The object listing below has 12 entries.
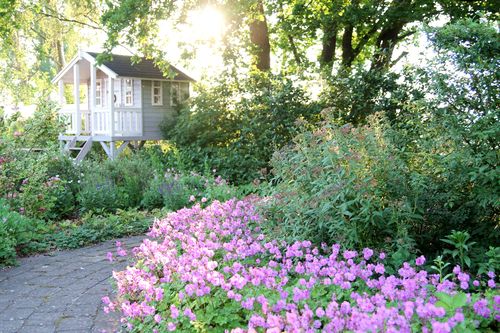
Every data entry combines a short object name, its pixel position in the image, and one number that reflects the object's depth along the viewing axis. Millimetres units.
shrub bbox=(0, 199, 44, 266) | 5145
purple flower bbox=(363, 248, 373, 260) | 3080
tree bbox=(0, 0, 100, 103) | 17438
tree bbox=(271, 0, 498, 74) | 12875
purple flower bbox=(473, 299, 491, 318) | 2232
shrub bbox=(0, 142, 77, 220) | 6973
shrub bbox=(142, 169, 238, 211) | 7441
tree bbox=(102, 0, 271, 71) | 11945
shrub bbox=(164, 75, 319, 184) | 10875
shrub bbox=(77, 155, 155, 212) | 7992
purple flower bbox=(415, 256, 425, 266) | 2800
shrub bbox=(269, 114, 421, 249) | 3604
